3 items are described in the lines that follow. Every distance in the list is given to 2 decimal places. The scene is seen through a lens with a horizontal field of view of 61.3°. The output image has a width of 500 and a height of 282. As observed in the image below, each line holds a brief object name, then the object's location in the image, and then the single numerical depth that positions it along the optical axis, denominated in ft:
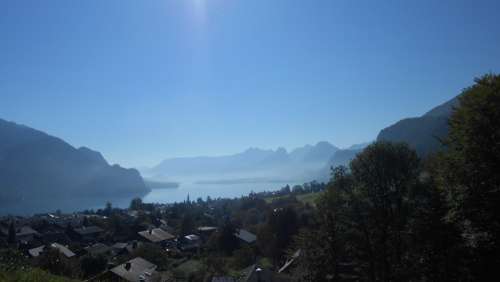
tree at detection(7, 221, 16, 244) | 202.39
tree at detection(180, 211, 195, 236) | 234.58
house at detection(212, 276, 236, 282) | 90.30
